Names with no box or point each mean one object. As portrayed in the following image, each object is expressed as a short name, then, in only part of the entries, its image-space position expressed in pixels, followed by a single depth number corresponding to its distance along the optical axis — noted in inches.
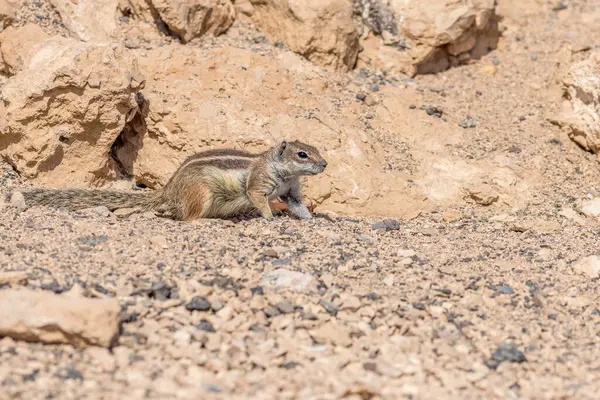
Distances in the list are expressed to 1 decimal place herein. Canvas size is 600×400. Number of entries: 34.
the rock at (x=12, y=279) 401.4
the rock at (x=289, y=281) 426.9
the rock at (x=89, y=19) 674.8
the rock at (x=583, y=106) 689.6
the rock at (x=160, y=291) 406.0
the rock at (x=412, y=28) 738.2
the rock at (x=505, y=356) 378.1
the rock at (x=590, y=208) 603.2
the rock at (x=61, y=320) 349.4
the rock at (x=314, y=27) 698.8
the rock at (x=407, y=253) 496.1
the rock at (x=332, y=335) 380.8
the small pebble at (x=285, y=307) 403.2
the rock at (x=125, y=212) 557.6
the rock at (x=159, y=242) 470.9
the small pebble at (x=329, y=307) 405.5
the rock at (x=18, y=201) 531.8
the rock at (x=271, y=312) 400.8
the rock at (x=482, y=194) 631.2
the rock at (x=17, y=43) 628.1
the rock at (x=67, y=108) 576.7
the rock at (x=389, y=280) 449.7
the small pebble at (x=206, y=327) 382.0
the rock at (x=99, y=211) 542.3
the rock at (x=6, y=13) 655.1
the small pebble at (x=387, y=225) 565.1
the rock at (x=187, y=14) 678.5
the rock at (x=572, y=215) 596.8
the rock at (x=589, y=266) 484.7
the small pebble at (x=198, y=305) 397.4
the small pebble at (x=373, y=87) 708.7
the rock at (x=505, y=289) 452.4
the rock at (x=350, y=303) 411.2
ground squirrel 556.7
